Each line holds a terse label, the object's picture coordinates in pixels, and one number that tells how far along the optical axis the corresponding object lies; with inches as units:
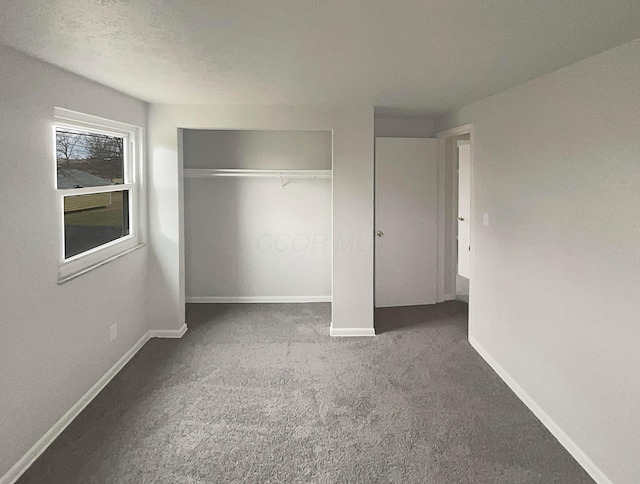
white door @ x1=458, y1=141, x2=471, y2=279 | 272.5
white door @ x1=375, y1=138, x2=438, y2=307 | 212.1
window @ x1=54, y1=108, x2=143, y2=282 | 120.6
